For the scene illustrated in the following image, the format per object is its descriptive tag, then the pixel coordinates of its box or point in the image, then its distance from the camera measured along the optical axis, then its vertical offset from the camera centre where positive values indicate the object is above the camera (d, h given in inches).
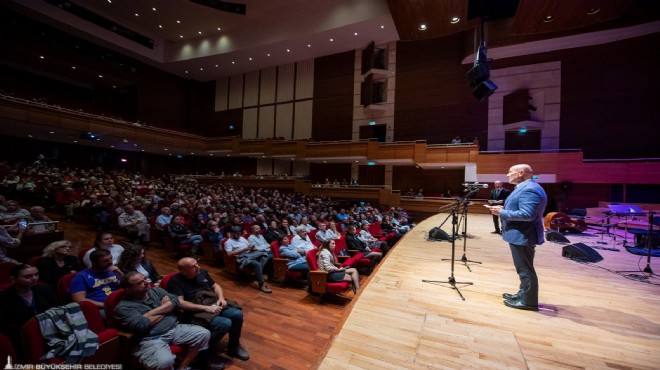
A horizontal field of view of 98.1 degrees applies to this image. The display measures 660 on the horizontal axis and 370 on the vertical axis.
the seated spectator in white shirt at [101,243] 119.8 -26.7
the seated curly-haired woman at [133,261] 114.7 -32.1
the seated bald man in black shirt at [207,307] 98.7 -42.8
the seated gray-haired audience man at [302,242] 204.9 -38.3
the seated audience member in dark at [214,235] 205.6 -36.1
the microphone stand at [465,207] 129.9 -5.9
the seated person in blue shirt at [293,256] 177.5 -44.4
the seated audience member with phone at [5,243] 131.1 -30.8
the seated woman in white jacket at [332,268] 157.5 -43.4
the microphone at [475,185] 130.9 +5.2
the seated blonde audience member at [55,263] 108.4 -33.2
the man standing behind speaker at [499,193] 215.3 +3.4
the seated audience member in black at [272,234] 224.1 -36.6
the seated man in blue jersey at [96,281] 95.5 -35.1
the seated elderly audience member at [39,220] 174.0 -26.1
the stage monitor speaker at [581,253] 163.4 -30.6
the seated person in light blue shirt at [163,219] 231.7 -29.2
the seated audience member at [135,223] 232.7 -33.8
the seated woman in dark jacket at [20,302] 77.1 -36.1
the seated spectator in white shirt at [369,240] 235.6 -41.1
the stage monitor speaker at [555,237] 216.4 -28.9
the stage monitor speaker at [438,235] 213.5 -30.3
